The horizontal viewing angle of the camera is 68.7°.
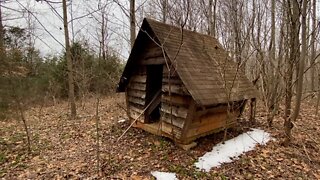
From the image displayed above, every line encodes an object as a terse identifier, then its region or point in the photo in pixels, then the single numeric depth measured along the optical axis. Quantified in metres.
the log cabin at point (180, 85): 5.64
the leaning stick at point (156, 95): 7.01
